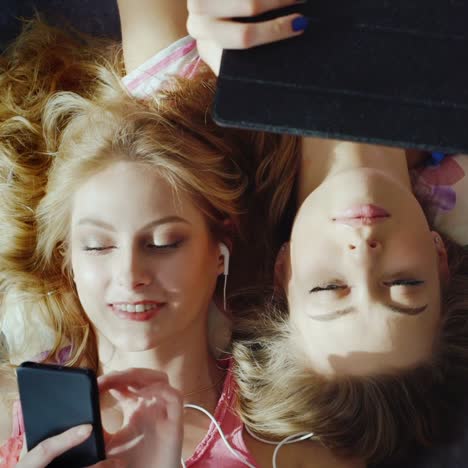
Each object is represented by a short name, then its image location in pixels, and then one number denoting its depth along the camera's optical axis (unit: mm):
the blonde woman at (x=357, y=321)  1055
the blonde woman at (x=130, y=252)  1063
